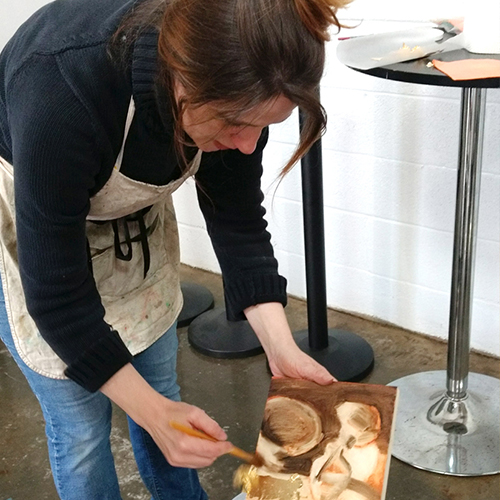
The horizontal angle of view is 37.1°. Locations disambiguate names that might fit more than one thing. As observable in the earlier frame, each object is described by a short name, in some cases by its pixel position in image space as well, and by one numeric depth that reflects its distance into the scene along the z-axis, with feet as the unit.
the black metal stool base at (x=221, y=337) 7.31
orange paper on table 4.18
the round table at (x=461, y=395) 5.38
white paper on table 4.68
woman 2.83
